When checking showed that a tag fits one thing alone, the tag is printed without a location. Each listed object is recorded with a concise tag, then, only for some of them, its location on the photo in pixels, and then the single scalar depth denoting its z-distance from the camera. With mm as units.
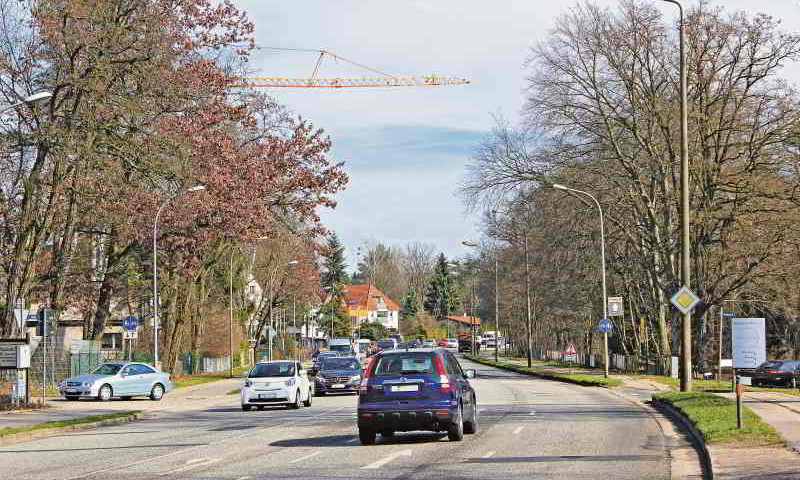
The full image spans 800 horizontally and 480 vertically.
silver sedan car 38125
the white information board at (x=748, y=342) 19906
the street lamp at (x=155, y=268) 43938
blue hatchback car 18188
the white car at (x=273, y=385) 31375
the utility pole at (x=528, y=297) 64956
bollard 17672
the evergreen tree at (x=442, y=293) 175875
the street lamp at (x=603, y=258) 46562
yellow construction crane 134625
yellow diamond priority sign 27547
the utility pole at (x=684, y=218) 29530
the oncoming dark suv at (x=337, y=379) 40500
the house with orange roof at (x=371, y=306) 177000
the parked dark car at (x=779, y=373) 49281
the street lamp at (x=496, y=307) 81138
